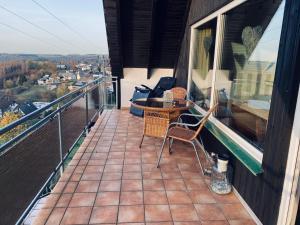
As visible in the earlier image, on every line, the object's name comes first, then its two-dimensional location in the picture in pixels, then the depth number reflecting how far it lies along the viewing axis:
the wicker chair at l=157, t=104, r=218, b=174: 2.94
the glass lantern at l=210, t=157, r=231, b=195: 2.45
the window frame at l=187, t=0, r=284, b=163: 2.19
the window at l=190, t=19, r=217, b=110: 3.63
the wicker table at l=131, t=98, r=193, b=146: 3.39
